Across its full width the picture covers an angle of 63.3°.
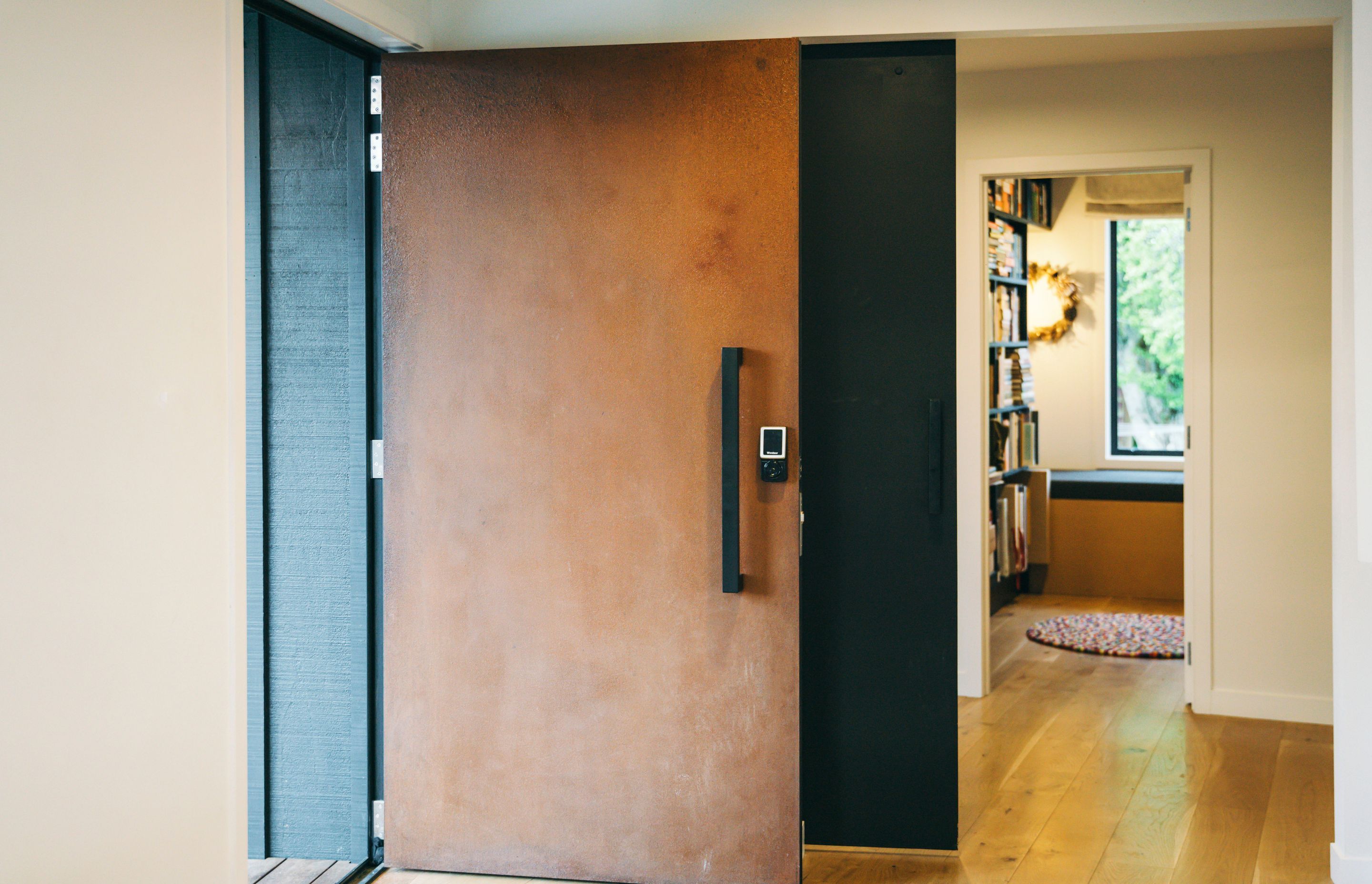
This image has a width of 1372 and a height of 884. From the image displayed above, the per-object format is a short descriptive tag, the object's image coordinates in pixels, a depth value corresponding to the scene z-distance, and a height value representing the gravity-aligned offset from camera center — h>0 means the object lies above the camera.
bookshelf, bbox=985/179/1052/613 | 5.78 +0.20
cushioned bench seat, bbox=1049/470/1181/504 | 6.61 -0.39
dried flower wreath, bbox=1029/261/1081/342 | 7.66 +0.94
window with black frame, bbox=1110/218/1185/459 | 7.73 +0.59
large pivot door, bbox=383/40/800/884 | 2.71 -0.10
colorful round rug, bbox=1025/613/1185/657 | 5.40 -1.09
